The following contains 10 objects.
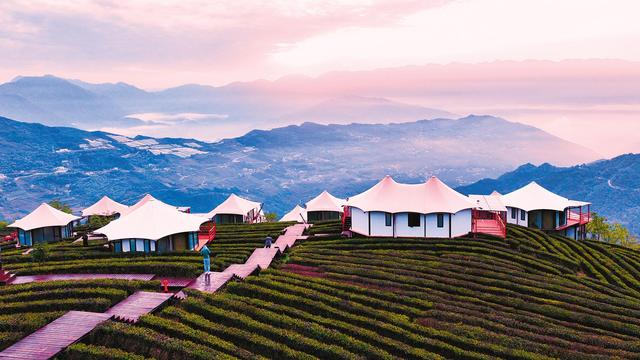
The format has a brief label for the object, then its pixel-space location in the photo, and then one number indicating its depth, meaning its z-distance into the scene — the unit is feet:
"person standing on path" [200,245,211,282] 100.54
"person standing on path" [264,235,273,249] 137.99
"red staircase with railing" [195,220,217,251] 148.77
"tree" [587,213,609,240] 284.00
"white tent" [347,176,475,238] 153.99
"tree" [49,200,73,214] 340.26
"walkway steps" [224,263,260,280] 106.63
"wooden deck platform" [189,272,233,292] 96.37
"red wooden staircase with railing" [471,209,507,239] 157.35
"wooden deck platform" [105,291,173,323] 78.59
